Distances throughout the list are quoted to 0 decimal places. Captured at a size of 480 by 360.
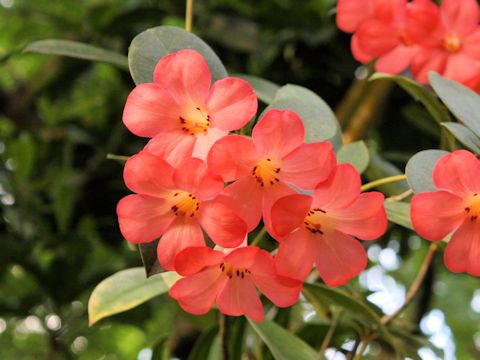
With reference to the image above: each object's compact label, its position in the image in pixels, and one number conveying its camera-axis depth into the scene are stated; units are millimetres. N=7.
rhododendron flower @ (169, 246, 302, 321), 553
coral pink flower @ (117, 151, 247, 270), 544
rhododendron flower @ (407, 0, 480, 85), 679
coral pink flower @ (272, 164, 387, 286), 544
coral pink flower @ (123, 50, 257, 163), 562
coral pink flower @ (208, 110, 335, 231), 544
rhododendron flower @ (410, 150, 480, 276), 546
